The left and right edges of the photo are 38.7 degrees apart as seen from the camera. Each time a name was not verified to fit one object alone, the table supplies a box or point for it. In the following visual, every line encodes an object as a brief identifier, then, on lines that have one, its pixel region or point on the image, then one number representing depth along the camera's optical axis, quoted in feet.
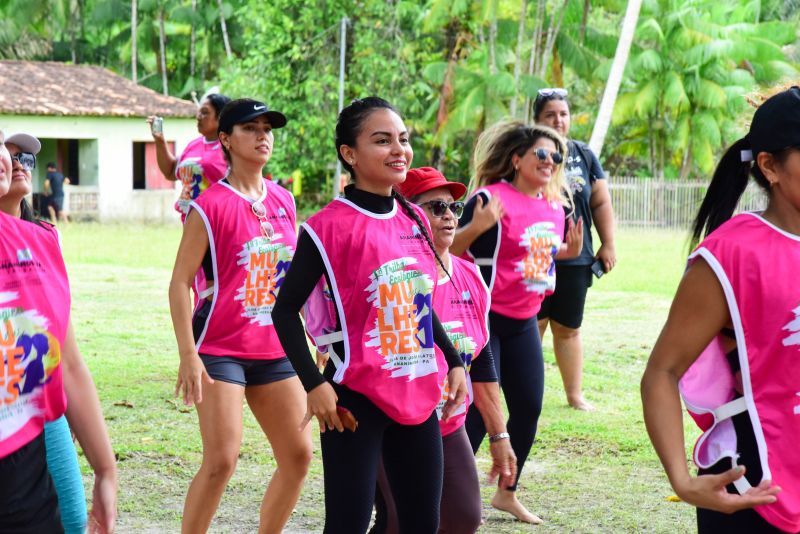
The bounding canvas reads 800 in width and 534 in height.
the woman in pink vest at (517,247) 19.85
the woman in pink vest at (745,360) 8.90
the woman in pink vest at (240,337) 16.12
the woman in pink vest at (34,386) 8.87
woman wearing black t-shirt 27.43
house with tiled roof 116.98
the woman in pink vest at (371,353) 12.60
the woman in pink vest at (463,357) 14.07
